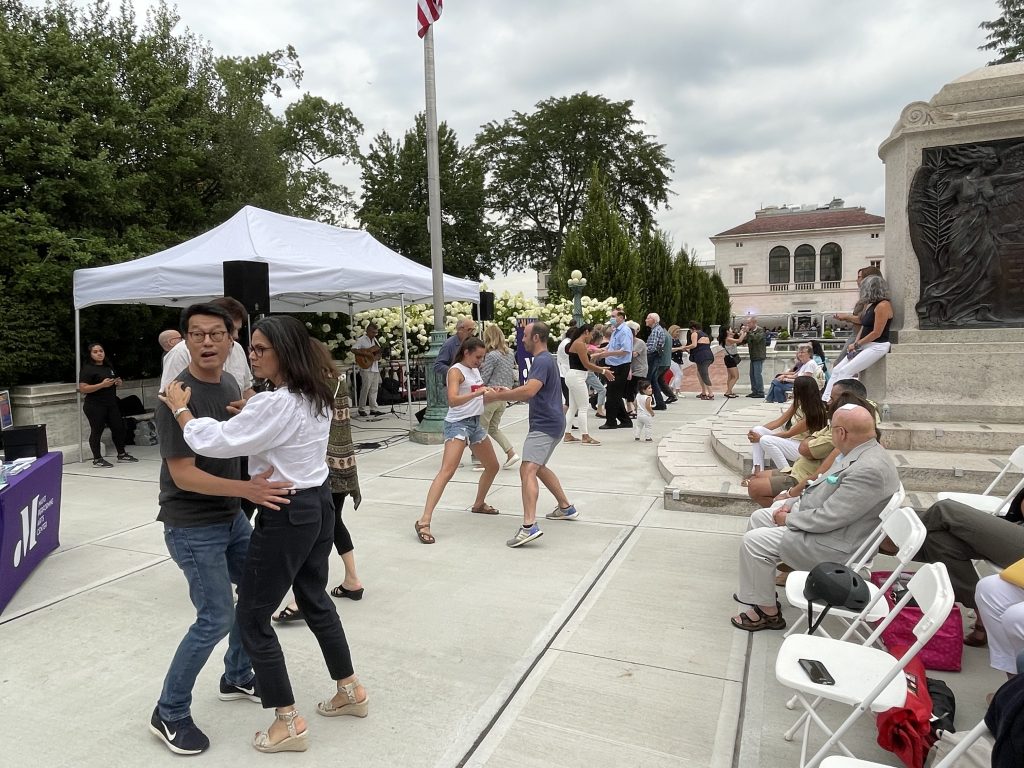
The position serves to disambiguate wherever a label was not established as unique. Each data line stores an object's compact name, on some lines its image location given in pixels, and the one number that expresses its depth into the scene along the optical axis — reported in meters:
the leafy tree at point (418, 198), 35.78
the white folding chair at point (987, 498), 4.44
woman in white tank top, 5.48
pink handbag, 3.24
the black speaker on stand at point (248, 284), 5.43
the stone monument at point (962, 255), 6.82
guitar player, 12.93
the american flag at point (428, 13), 9.72
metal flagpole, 10.02
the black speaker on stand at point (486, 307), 12.41
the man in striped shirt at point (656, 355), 12.97
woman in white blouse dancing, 2.41
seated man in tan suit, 3.43
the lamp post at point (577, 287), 15.88
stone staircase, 5.82
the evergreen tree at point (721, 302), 47.94
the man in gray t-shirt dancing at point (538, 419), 5.28
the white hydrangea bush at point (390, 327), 14.64
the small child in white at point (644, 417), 9.73
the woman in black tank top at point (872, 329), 7.05
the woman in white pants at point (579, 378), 8.67
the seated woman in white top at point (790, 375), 9.47
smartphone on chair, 2.36
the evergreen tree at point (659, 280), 33.75
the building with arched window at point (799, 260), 62.22
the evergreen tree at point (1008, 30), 31.73
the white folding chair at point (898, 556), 2.89
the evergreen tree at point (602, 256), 26.52
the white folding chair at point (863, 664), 2.20
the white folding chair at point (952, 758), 1.96
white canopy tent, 8.59
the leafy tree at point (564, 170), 42.66
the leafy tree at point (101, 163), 9.46
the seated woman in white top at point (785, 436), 5.09
